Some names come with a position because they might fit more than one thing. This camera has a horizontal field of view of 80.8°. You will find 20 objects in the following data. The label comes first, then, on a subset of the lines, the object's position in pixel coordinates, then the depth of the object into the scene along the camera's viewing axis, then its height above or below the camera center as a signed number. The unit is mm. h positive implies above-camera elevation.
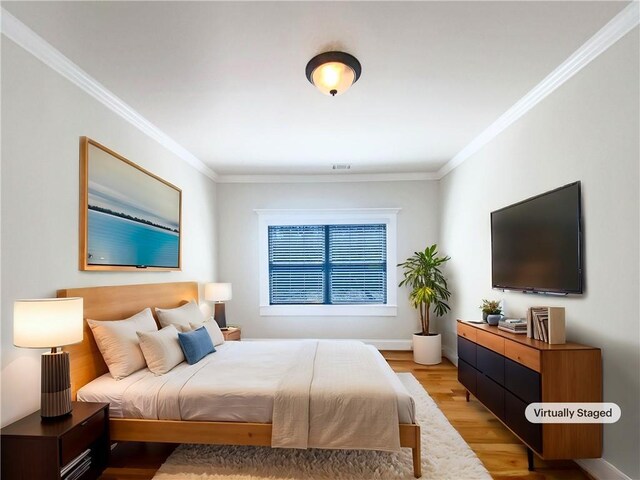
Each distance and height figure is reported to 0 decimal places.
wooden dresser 2295 -894
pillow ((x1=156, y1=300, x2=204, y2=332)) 3502 -658
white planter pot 5004 -1357
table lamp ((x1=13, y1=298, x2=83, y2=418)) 2010 -469
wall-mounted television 2562 +29
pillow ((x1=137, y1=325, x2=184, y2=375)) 2830 -788
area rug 2404 -1451
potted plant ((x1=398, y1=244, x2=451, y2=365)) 5020 -657
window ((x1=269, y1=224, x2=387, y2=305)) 5887 -246
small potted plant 3365 -596
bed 2444 -1096
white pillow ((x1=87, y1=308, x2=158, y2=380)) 2721 -719
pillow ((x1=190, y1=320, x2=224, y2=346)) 3768 -836
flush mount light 2402 +1173
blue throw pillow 3137 -826
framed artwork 2775 +297
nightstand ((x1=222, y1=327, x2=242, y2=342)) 4561 -1052
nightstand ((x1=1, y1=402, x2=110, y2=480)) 1939 -1037
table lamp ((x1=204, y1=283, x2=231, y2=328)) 4840 -605
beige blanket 2383 -1078
